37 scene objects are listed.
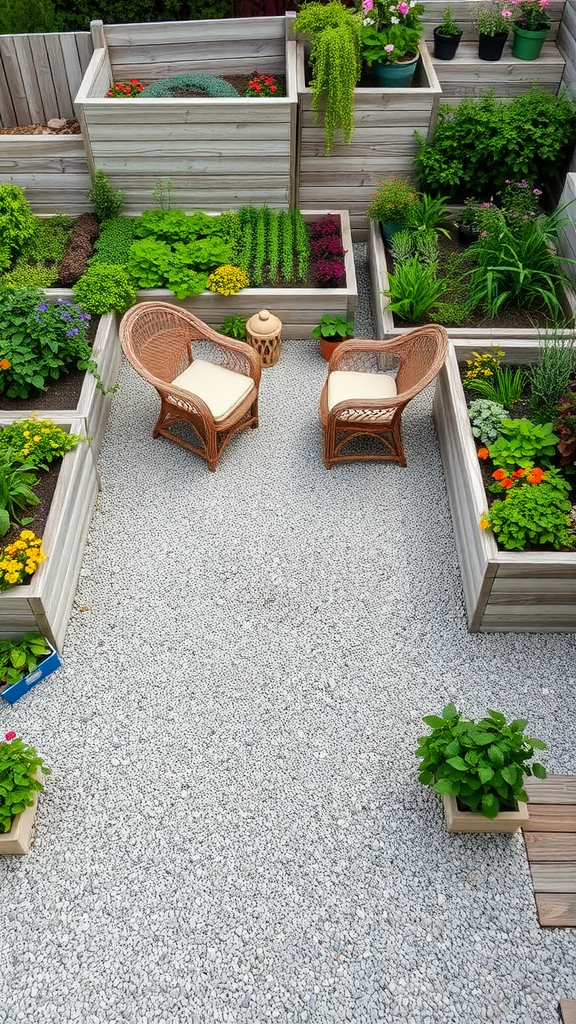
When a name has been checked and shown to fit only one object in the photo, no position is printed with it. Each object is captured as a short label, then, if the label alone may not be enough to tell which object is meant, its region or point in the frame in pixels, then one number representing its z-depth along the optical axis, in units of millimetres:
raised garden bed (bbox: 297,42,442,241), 5605
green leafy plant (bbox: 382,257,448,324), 5148
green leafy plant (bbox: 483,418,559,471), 4133
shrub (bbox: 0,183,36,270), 5500
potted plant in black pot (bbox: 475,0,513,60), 5840
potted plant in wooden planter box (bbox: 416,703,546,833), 3021
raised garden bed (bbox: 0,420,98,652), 3649
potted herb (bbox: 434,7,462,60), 5906
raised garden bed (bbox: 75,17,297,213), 5363
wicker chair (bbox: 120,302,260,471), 4586
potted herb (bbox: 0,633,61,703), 3688
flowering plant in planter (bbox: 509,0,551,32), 5867
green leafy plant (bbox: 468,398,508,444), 4328
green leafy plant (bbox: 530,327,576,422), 4391
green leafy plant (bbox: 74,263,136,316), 5172
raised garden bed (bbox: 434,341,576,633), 3705
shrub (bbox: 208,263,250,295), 5348
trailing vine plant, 5230
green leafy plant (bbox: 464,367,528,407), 4508
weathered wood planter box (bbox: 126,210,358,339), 5398
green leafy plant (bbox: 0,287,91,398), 4586
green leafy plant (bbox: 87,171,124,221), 5738
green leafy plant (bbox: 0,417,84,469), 4144
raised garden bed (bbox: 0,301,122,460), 4484
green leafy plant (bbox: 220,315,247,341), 5422
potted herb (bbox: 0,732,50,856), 3102
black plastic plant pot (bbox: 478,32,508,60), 5816
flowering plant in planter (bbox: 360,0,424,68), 5668
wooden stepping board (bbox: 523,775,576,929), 3084
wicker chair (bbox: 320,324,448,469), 4410
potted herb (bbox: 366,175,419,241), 5672
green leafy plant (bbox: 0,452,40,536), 3871
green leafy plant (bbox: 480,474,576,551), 3723
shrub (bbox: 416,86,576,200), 5594
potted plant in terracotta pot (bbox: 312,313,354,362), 5332
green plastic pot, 5844
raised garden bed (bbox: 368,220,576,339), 5008
